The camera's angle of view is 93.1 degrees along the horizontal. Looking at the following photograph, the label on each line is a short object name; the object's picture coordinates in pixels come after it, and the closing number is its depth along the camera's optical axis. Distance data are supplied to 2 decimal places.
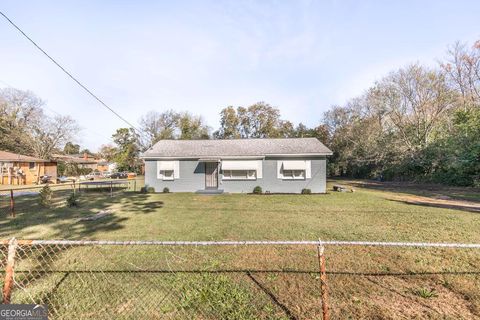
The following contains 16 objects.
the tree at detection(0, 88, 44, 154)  33.72
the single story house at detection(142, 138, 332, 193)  17.06
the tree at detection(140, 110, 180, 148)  46.62
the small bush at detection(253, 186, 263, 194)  16.84
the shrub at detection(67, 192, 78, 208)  11.47
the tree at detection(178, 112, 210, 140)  44.42
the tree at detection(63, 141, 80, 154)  48.06
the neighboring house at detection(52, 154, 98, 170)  38.77
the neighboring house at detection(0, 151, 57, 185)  24.67
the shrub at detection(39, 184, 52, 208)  11.41
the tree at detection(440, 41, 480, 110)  22.70
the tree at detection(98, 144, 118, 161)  47.95
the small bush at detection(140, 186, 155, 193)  17.30
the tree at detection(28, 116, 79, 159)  35.62
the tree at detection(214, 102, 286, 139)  42.22
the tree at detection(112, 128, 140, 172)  44.50
